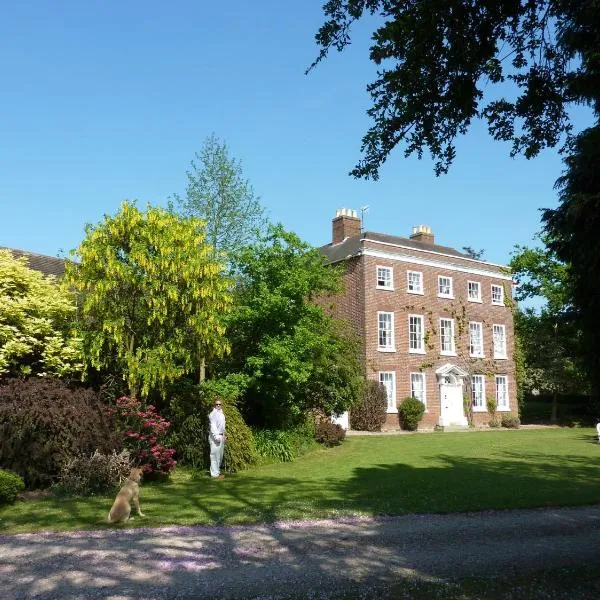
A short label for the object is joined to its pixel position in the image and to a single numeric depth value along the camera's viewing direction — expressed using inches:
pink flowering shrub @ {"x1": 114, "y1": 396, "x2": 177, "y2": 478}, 521.7
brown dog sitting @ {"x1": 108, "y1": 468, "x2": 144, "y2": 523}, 350.9
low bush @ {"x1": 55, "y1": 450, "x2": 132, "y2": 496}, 464.8
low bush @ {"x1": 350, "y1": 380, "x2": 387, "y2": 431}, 1173.7
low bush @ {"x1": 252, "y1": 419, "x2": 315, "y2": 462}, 689.6
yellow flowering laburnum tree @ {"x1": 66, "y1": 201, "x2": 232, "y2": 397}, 578.2
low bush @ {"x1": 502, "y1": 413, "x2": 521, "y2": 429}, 1403.8
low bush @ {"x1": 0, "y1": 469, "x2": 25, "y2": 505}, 403.5
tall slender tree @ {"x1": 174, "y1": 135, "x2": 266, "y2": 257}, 1155.3
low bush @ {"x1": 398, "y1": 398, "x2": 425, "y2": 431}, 1228.5
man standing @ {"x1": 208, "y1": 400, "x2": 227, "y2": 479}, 564.4
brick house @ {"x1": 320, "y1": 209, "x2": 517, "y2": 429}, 1256.2
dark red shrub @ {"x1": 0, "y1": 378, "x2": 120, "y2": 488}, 463.2
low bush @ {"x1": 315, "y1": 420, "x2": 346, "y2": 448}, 836.6
